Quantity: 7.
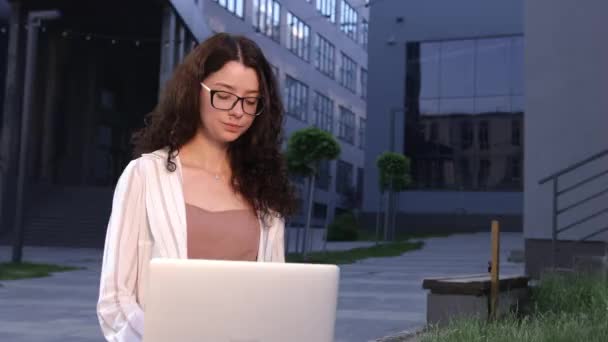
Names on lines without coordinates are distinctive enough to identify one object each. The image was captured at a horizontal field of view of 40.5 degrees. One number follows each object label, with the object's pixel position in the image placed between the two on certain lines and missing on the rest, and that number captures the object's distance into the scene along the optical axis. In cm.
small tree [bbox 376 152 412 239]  2748
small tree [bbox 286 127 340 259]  1823
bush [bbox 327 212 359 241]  2980
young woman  190
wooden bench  604
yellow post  614
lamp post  1539
